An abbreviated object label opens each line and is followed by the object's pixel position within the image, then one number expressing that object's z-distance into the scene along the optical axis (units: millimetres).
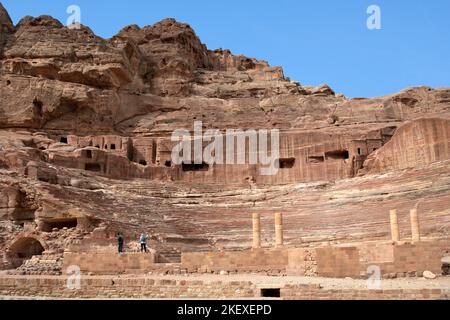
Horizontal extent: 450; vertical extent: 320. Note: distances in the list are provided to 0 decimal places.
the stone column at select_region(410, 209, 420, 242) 21203
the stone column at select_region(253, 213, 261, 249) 22797
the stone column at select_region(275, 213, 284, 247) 22750
